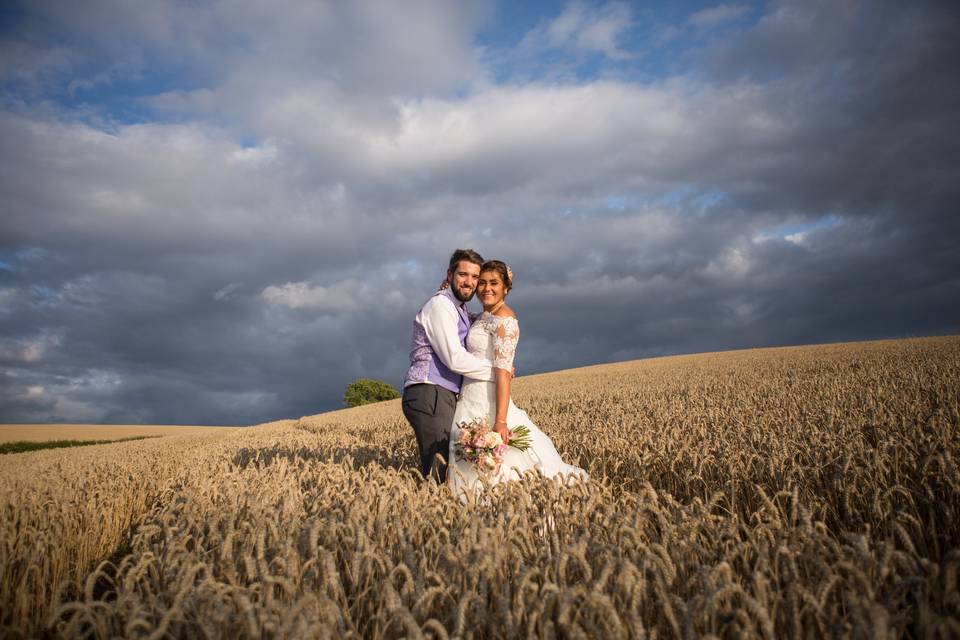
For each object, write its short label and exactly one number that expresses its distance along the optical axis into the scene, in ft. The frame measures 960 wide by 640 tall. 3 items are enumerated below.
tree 204.13
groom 17.48
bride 16.46
